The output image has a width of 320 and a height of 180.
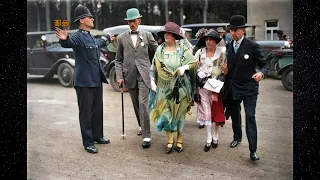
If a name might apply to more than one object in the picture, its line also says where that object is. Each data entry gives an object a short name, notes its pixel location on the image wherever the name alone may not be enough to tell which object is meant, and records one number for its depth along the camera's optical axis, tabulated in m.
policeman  3.61
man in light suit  4.14
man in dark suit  3.59
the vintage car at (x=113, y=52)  3.76
